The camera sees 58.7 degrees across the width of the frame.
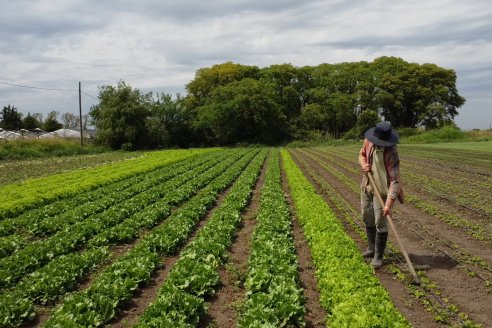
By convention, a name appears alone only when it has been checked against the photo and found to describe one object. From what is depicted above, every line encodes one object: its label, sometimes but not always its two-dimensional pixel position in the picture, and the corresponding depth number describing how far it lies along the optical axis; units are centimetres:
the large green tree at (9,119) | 8356
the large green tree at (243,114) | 6788
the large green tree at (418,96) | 7075
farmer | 770
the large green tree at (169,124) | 6638
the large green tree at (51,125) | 9738
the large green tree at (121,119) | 6050
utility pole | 5270
